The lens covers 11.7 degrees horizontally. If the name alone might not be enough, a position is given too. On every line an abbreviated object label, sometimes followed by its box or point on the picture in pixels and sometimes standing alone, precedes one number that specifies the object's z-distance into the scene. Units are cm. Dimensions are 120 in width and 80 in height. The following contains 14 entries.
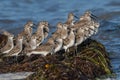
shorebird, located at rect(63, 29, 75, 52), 1482
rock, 1274
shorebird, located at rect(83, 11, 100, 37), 1619
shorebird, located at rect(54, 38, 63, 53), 1443
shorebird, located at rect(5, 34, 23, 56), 1425
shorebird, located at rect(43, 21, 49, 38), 1616
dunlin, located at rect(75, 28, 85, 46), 1526
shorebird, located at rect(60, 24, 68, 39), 1518
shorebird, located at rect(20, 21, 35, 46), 1536
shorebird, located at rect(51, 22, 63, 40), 1507
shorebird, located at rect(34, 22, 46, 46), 1526
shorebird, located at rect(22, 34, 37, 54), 1450
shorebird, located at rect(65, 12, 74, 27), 1686
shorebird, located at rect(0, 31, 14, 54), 1464
